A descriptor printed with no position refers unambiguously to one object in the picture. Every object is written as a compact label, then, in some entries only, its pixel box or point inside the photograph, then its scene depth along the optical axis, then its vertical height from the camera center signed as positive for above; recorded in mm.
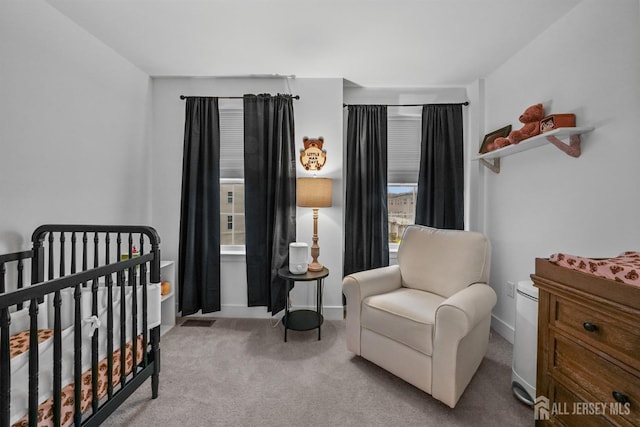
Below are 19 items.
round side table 2340 -909
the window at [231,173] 2895 +417
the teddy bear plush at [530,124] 1943 +638
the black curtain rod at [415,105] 2915 +1162
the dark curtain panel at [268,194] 2725 +191
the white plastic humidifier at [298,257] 2414 -376
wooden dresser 968 -526
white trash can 1585 -751
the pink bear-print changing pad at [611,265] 989 -195
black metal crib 987 -486
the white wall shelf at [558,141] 1687 +507
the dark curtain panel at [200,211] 2734 +19
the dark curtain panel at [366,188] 2920 +269
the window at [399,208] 3137 +70
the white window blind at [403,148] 3047 +724
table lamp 2430 +187
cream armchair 1558 -604
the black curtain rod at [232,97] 2773 +1158
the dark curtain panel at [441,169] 2889 +472
